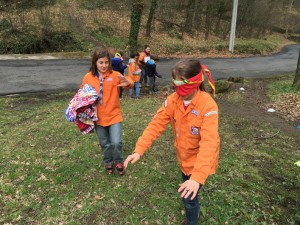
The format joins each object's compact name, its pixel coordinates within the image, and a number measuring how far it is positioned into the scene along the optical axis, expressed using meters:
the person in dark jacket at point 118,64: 8.77
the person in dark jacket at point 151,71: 10.48
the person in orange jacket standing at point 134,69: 10.05
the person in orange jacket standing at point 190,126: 2.64
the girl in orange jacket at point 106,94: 4.16
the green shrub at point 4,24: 19.08
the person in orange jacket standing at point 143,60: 10.80
